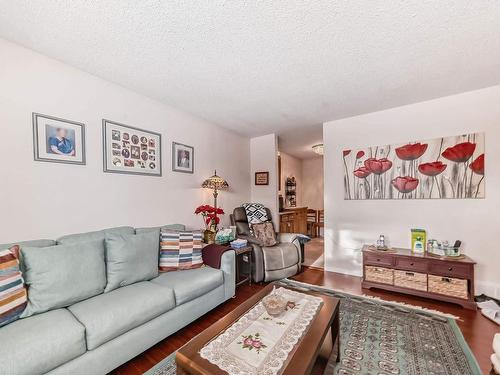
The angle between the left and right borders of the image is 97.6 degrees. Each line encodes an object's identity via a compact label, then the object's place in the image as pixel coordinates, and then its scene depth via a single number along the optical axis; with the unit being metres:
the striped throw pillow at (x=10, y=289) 1.30
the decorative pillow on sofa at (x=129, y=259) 1.85
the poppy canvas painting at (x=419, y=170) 2.59
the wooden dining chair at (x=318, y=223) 6.27
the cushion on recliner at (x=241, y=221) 3.55
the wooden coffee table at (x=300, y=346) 0.98
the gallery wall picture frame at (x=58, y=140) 1.85
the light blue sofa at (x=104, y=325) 1.16
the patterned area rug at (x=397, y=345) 1.48
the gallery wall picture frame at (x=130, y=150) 2.29
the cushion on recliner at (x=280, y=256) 3.01
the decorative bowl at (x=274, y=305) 1.40
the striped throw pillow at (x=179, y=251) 2.25
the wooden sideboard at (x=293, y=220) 4.84
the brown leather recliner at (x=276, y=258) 2.98
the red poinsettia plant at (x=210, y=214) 2.98
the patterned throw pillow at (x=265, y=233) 3.37
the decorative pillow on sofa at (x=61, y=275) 1.46
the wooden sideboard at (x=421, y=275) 2.30
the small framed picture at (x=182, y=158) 2.97
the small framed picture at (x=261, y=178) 4.29
